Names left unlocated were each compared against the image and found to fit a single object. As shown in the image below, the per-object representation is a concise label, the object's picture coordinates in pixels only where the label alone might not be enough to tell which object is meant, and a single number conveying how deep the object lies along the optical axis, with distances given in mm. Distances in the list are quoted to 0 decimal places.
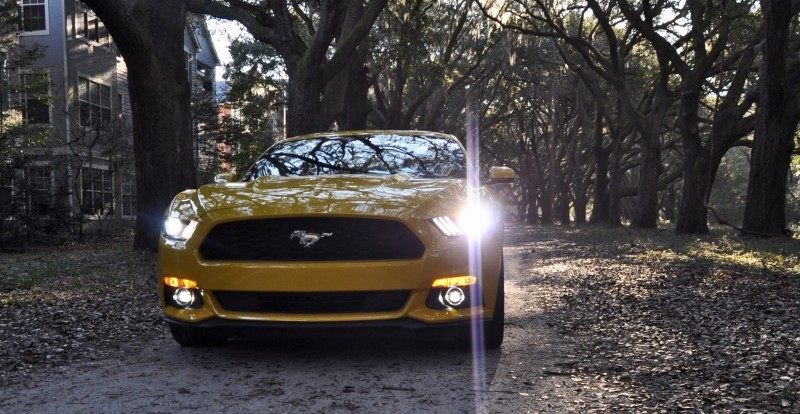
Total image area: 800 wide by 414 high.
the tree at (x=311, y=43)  13945
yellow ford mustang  4559
